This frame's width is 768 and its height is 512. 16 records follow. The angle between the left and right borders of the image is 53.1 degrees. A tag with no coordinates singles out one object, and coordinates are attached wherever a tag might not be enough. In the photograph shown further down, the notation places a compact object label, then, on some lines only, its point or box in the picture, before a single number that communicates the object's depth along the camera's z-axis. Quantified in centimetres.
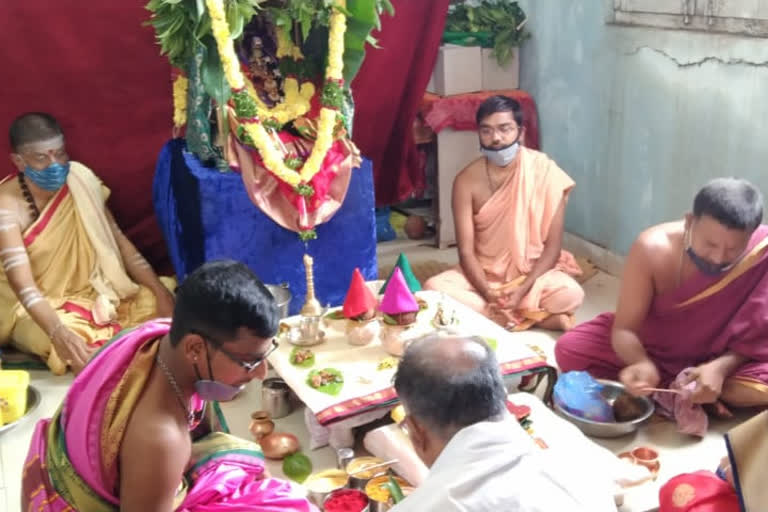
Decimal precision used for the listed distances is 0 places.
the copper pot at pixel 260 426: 321
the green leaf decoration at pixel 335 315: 366
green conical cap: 355
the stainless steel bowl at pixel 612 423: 315
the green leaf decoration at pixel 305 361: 323
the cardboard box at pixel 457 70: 571
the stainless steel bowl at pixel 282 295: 404
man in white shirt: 145
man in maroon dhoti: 314
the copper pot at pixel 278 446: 314
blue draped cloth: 429
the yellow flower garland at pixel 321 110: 411
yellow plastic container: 345
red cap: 336
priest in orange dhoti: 445
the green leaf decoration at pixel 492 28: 582
